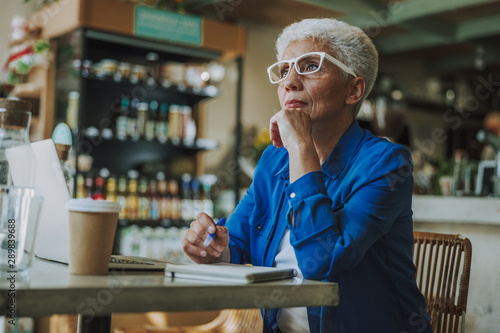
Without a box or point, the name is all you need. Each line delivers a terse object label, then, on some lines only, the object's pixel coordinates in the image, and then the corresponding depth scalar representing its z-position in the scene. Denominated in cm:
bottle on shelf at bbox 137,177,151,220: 465
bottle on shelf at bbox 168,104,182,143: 489
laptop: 122
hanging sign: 450
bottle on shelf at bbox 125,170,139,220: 458
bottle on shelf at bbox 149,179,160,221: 468
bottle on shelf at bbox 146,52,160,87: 474
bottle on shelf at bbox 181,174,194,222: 484
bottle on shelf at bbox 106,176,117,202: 448
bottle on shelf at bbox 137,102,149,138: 472
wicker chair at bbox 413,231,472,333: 170
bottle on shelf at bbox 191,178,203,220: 492
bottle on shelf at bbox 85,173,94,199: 437
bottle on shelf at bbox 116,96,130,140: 457
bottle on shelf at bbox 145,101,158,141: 473
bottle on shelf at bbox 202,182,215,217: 498
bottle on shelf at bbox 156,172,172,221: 475
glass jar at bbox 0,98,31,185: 115
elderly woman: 131
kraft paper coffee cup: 104
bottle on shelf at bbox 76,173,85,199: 435
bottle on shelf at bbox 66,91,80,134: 430
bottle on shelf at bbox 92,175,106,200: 441
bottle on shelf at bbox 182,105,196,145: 495
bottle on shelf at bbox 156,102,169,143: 478
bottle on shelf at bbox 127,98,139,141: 463
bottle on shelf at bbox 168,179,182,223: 479
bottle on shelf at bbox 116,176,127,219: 455
